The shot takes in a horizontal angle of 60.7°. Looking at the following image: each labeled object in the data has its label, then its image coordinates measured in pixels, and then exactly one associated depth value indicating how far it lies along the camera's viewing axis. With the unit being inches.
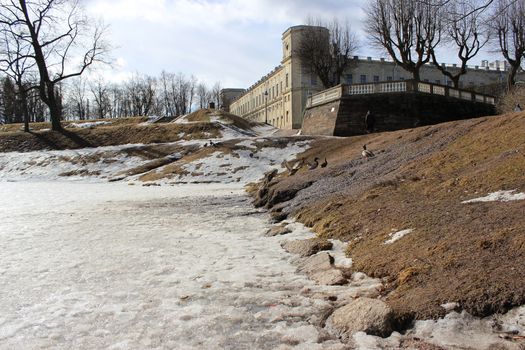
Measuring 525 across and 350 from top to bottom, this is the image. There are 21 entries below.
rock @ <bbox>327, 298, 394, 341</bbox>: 140.0
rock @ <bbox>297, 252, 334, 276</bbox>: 214.7
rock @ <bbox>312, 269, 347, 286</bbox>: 191.6
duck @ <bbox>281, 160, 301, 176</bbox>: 683.5
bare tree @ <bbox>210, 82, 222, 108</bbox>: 4093.0
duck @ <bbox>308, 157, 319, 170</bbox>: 640.7
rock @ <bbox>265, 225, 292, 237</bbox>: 317.1
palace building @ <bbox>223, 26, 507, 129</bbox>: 3031.5
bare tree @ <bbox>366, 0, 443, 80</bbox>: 1536.7
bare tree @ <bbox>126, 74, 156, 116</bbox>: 3277.6
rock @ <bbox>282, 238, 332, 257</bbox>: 248.4
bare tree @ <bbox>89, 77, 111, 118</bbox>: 3216.0
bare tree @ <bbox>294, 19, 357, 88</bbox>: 2144.4
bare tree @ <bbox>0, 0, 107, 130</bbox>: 1485.0
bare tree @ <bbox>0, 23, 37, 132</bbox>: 1486.5
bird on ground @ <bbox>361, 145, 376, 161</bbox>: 587.9
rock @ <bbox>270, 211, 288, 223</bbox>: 379.9
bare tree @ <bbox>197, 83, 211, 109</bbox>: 3890.7
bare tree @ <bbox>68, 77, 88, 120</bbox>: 3285.4
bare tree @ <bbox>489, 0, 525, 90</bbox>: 1526.8
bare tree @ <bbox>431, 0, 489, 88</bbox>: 1545.8
